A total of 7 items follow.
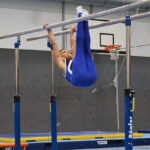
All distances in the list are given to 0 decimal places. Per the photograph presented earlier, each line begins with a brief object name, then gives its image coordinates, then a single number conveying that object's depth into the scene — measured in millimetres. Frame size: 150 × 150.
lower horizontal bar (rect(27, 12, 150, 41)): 8778
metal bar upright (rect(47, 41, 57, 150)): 10174
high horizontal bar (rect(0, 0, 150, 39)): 7397
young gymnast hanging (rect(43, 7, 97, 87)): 8569
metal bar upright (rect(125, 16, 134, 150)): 7235
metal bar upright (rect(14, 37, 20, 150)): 10090
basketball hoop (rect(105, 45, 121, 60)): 18315
